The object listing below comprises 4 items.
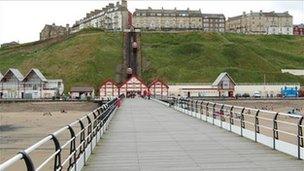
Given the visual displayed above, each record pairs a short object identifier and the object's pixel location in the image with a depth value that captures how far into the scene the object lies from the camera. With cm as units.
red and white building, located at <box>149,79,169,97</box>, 12038
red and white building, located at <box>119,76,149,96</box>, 12248
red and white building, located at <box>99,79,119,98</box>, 12025
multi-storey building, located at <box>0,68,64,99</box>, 12962
